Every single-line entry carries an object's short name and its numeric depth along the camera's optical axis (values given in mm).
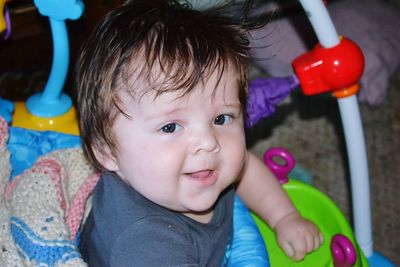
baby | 703
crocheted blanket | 744
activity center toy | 783
